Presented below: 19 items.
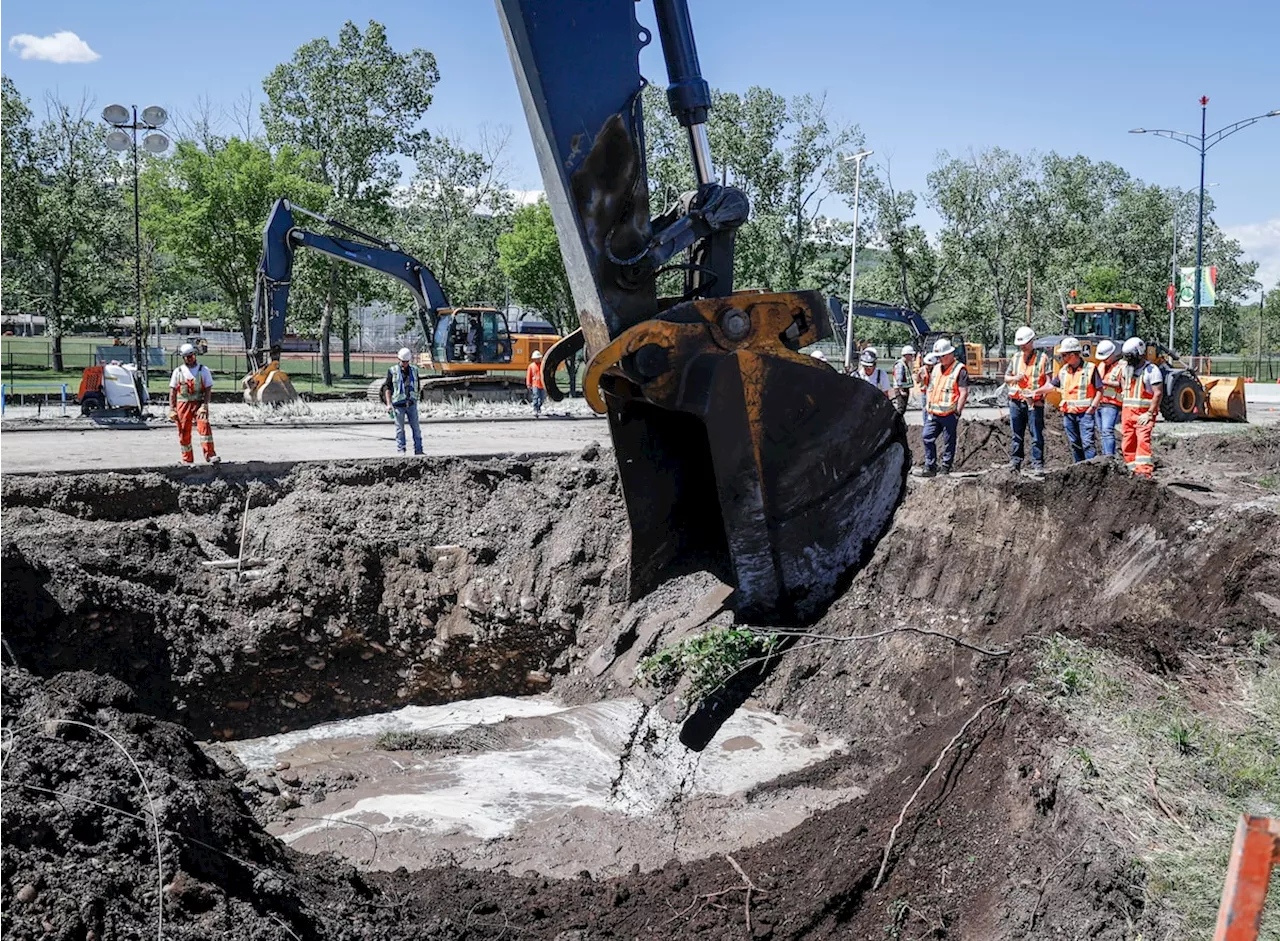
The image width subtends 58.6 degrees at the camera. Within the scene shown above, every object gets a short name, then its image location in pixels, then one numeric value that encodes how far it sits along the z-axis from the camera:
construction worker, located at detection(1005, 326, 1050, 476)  11.77
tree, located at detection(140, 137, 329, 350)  32.16
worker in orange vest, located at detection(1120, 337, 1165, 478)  10.63
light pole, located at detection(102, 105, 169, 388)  18.83
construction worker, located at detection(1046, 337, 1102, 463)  11.17
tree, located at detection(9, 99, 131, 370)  34.66
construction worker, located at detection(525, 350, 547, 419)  22.80
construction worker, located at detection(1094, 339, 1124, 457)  11.09
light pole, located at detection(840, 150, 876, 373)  27.30
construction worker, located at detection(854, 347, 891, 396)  16.23
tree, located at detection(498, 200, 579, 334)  40.03
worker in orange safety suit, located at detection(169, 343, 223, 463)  11.89
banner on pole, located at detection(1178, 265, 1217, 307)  31.52
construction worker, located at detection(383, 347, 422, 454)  14.02
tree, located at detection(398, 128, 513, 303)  40.69
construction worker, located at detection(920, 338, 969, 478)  11.54
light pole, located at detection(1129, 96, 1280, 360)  25.56
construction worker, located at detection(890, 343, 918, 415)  16.89
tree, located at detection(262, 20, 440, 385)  37.25
